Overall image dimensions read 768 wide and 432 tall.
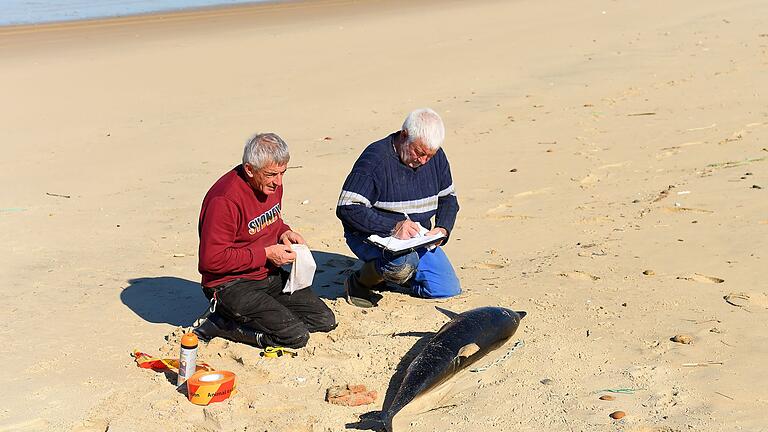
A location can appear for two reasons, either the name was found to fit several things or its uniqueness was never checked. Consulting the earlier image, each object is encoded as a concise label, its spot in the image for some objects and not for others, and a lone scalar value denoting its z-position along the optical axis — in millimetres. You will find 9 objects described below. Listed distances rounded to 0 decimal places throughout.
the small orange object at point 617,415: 4801
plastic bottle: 5480
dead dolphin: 5090
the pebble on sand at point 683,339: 5586
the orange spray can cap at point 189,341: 5477
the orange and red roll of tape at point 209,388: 5297
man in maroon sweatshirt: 5797
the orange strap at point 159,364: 5746
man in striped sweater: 6415
